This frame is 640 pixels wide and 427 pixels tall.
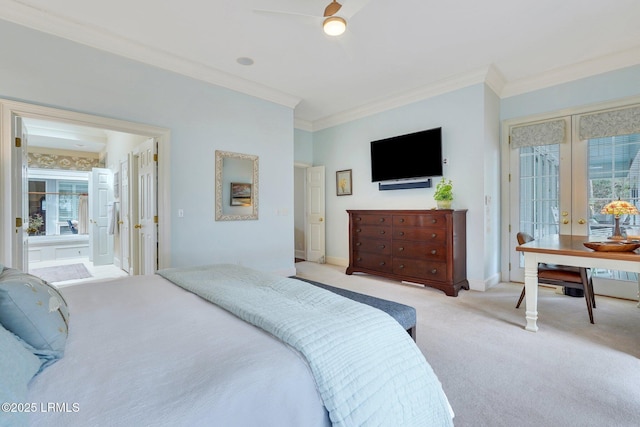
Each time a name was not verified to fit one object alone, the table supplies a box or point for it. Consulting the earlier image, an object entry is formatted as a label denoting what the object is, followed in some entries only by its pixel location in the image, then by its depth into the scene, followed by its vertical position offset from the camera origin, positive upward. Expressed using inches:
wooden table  84.7 -14.7
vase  155.4 +4.3
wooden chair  107.7 -24.6
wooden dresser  148.6 -18.7
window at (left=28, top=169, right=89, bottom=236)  274.4 +14.6
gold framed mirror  156.4 +15.0
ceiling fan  84.9 +59.6
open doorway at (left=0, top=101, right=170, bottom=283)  106.3 +20.3
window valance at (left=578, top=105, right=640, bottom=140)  134.6 +41.6
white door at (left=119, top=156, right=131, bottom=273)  193.0 -3.4
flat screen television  167.9 +34.0
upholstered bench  63.0 -21.4
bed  28.8 -18.2
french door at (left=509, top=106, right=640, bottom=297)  137.4 +18.8
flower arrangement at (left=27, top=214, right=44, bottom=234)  272.1 -6.3
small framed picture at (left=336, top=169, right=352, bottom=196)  217.2 +22.4
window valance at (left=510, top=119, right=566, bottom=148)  152.3 +41.7
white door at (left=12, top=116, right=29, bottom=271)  106.1 +6.7
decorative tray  86.9 -10.3
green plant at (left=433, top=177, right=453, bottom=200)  156.1 +10.6
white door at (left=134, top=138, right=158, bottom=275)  137.8 +2.8
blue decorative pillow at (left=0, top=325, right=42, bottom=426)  25.2 -15.8
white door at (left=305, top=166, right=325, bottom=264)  236.7 -1.0
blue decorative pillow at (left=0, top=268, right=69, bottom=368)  36.6 -13.6
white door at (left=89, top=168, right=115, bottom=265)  234.7 -0.8
